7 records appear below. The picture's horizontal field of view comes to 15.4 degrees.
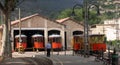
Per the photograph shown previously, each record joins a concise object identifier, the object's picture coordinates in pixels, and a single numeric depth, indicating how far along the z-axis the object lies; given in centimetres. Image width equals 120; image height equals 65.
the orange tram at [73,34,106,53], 5385
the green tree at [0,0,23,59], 4038
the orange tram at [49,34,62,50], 7826
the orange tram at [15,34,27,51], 7768
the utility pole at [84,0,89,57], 4117
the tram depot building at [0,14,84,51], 8338
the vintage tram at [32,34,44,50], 7850
